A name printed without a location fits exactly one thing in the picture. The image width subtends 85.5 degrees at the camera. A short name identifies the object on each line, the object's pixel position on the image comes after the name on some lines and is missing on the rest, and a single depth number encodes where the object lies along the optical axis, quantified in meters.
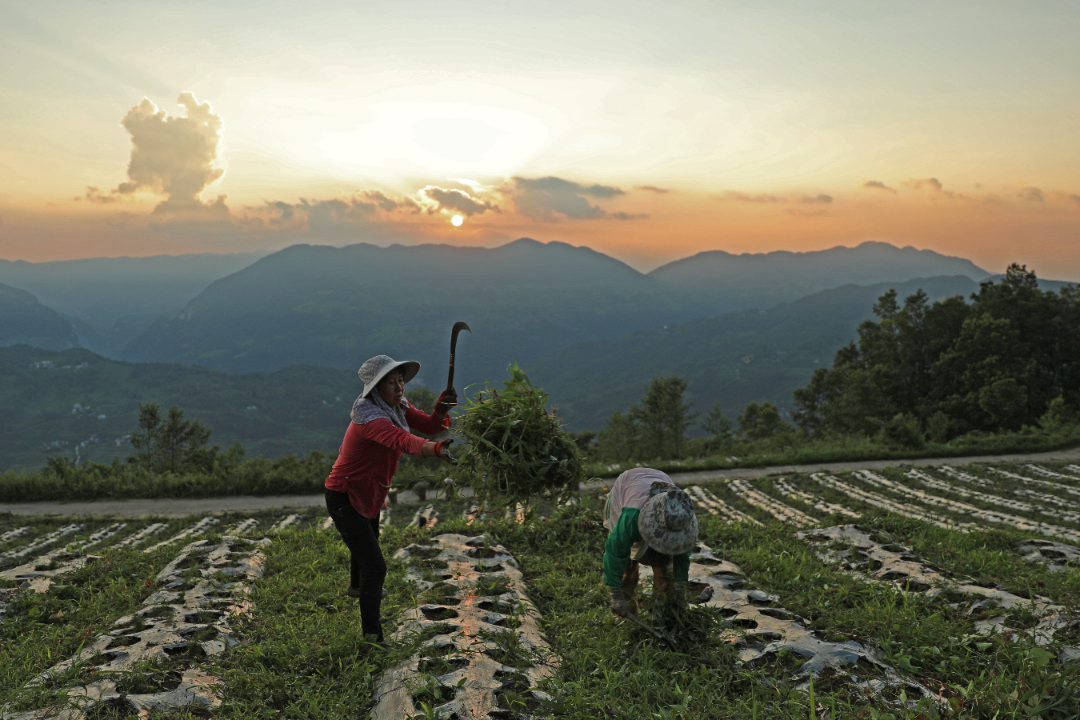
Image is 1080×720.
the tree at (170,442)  23.20
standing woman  5.98
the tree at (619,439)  50.06
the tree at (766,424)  53.59
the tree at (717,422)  69.06
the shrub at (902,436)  22.62
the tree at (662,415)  49.41
